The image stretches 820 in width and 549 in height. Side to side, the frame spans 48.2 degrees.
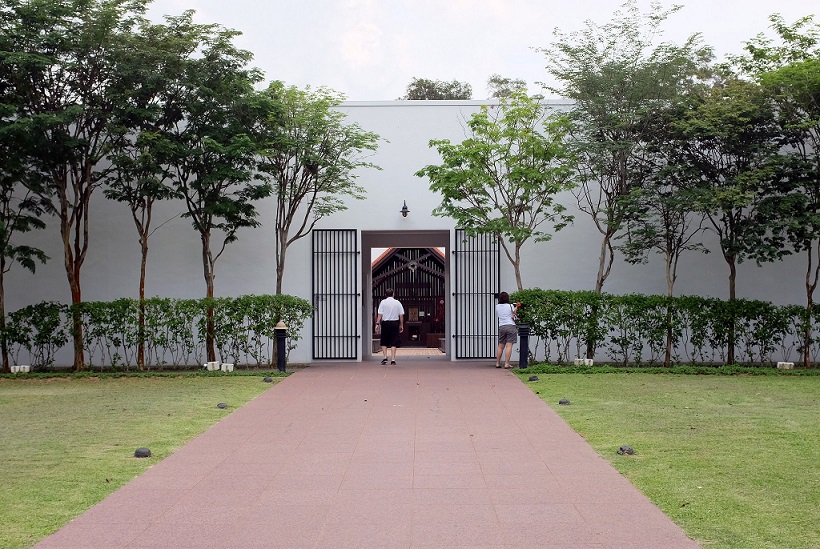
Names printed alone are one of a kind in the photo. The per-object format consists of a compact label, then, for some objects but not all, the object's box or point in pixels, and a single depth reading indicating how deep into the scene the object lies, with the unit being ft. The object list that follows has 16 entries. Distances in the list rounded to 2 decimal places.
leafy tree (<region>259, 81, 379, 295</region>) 54.13
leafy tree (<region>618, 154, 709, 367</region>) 53.72
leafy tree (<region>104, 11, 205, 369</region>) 51.26
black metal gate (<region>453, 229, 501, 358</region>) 60.75
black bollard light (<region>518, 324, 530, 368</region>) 53.67
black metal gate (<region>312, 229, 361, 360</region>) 60.44
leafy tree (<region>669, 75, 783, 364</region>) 51.75
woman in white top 54.34
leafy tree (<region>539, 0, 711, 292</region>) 54.08
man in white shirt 58.08
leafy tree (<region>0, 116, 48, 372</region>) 49.80
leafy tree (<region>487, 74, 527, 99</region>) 106.08
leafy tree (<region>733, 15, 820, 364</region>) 51.13
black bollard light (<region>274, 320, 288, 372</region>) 52.90
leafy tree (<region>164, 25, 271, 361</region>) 52.26
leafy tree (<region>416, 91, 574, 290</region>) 54.34
